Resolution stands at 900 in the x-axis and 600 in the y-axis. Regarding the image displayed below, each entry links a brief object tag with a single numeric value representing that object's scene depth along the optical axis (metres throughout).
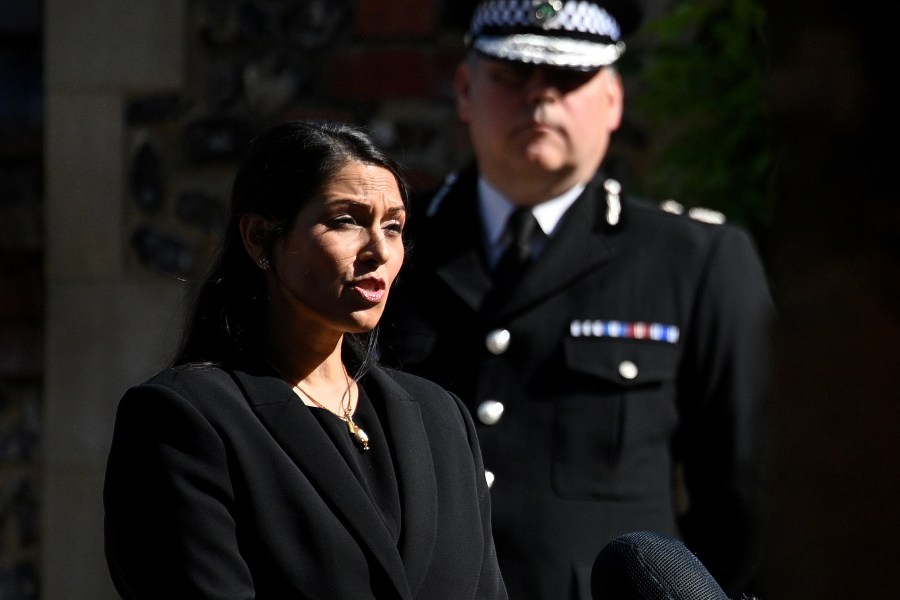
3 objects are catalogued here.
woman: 12.13
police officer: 12.68
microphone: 11.93
